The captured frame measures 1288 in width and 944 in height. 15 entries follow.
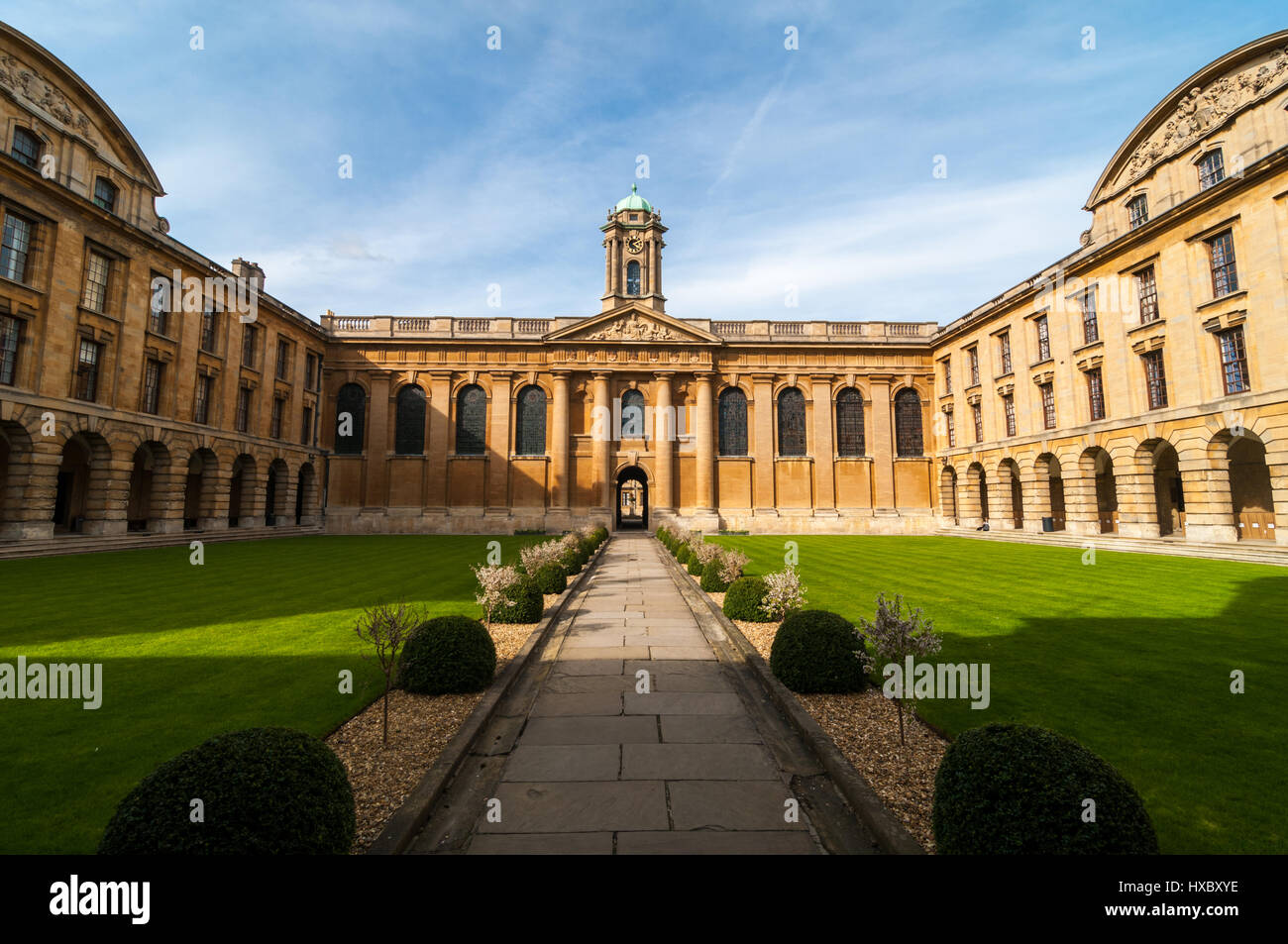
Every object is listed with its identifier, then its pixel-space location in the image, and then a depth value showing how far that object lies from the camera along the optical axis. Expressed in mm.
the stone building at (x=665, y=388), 20656
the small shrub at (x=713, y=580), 13031
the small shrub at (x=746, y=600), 10291
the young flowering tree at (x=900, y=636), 5102
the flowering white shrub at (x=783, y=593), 10023
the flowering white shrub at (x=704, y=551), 14742
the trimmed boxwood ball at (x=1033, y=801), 2617
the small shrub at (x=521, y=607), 10094
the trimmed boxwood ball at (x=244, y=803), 2467
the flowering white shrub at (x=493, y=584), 10023
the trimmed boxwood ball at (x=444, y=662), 6535
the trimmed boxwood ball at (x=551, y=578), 12579
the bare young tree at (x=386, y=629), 5235
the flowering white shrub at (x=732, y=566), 12883
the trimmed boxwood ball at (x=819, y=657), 6582
